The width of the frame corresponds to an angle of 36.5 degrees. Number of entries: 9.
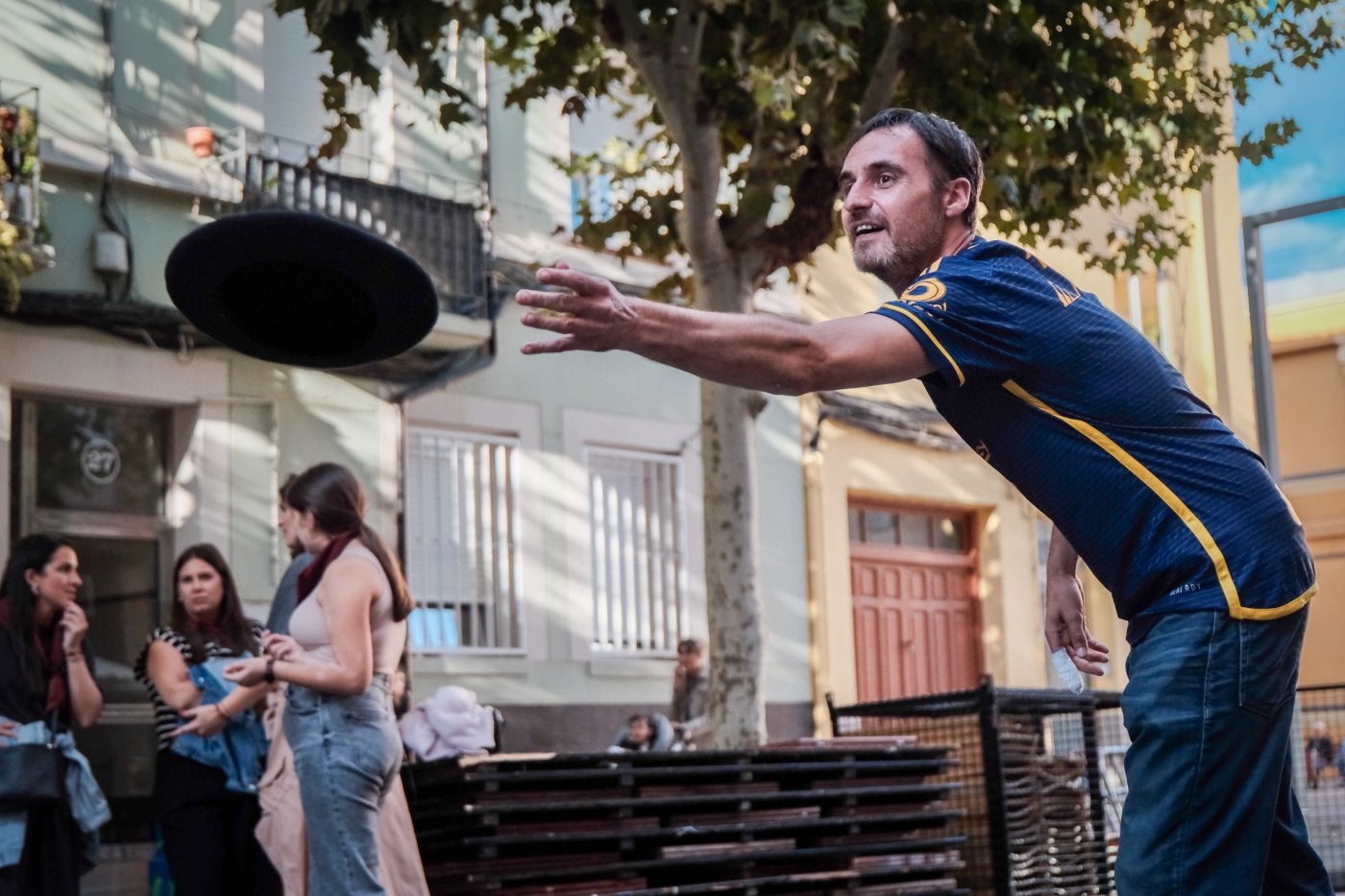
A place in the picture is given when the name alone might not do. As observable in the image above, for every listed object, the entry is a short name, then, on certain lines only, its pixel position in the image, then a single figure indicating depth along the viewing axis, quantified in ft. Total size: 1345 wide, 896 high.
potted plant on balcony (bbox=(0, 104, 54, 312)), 40.83
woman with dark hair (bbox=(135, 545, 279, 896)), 26.48
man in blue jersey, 11.23
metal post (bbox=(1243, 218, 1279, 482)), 67.62
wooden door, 65.92
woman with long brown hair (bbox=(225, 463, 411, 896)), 22.86
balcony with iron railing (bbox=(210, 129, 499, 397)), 48.60
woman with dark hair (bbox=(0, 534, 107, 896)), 27.02
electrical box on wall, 45.47
